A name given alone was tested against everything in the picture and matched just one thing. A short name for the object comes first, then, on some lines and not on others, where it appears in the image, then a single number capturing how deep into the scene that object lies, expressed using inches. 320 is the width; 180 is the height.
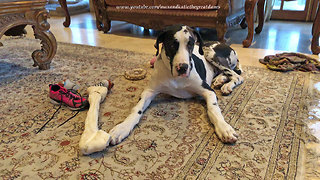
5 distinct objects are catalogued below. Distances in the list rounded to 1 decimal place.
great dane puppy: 60.2
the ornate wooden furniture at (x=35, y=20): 90.6
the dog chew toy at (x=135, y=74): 94.0
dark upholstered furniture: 130.9
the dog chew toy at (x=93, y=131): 52.3
